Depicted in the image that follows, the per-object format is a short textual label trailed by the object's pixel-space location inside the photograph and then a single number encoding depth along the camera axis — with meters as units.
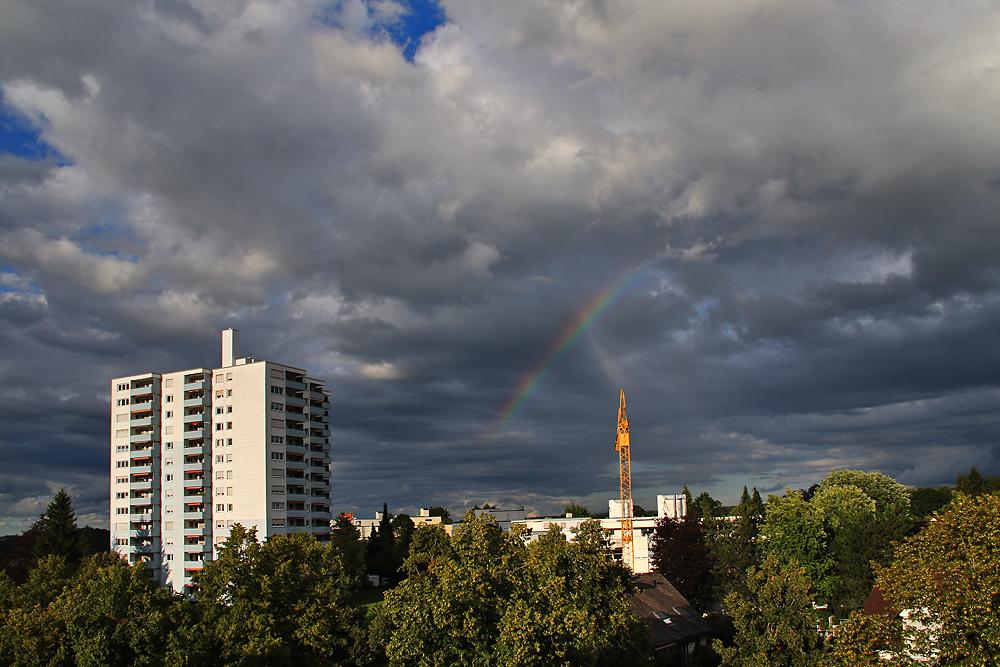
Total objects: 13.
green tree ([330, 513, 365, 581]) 98.79
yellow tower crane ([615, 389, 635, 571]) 128.88
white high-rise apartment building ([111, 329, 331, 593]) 98.19
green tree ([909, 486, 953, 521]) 121.94
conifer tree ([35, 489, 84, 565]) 96.44
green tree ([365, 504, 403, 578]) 107.31
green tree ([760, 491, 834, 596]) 67.81
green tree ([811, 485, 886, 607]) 61.75
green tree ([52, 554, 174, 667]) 33.31
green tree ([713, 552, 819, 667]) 31.38
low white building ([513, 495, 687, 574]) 126.62
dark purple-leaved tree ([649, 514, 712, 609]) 69.94
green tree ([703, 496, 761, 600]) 67.44
